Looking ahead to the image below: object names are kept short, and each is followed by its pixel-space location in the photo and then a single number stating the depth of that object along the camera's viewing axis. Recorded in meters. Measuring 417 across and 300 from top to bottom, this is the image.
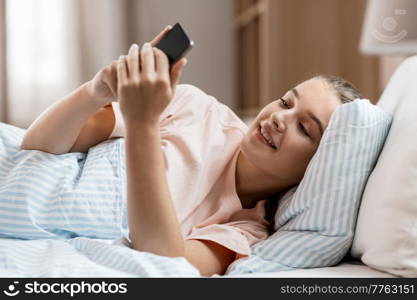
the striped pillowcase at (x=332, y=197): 1.88
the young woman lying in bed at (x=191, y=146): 1.73
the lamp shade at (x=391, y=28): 3.15
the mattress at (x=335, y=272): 1.77
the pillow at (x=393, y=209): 1.74
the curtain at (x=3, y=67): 4.70
